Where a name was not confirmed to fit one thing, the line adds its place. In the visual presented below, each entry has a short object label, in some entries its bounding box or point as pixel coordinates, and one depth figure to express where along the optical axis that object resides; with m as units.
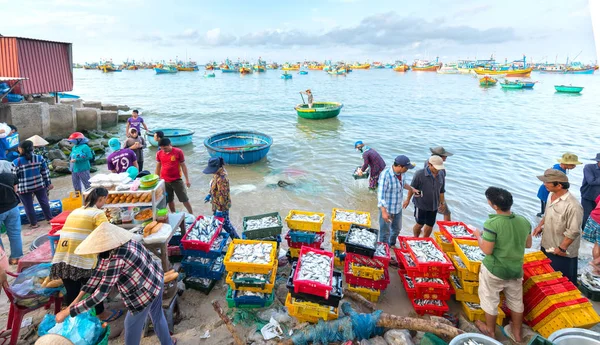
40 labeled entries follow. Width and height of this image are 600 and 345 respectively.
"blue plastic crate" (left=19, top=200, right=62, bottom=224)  7.82
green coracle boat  24.16
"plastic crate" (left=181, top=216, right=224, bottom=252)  5.13
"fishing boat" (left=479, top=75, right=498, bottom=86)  62.28
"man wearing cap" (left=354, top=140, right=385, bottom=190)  9.93
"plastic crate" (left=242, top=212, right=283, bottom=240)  5.75
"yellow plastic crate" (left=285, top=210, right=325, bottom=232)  5.88
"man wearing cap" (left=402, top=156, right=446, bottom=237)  6.32
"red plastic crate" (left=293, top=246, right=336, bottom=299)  4.09
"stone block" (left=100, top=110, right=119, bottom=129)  21.98
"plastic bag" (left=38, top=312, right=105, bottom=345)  3.59
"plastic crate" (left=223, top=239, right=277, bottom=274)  4.56
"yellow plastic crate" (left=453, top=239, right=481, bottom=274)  4.68
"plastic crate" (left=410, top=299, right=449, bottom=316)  4.79
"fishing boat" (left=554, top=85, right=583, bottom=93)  50.00
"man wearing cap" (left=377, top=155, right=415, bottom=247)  5.98
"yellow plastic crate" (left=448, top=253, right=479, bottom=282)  4.81
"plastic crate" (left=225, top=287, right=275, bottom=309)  4.72
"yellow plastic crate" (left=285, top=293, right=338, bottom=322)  4.25
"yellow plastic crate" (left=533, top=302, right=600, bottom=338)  4.04
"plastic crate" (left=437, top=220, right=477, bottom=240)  5.51
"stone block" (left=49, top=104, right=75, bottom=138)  16.61
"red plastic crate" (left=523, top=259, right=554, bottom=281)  4.64
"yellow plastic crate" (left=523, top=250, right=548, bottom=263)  4.91
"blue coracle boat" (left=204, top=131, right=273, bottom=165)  14.13
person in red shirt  7.56
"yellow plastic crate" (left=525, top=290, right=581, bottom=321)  4.21
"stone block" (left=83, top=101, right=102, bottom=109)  25.26
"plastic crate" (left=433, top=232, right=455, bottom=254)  5.54
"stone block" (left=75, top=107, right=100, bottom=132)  19.16
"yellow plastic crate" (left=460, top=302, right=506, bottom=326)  4.67
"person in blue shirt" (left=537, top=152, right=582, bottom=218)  6.43
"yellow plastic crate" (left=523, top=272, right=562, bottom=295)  4.52
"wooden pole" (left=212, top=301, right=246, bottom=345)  4.18
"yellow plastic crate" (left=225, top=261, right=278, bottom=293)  4.66
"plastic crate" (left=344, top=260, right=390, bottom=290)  5.10
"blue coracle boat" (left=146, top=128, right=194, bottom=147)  17.11
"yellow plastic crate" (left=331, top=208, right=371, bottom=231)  5.87
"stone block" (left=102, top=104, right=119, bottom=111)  26.66
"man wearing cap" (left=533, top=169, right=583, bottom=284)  4.70
